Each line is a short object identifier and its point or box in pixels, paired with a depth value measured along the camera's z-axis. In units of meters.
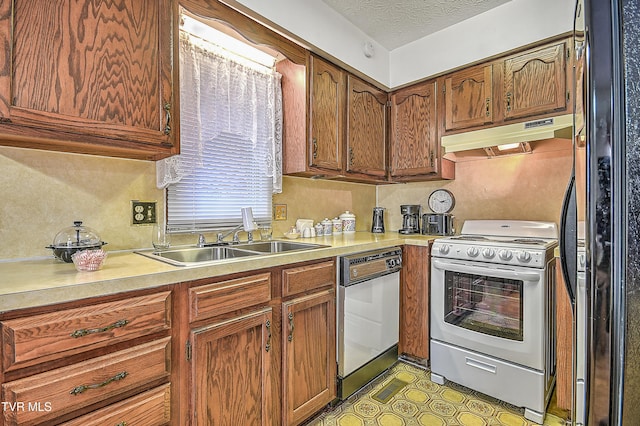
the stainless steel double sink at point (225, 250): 1.69
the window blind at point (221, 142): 1.81
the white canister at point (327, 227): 2.54
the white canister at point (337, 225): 2.68
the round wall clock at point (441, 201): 2.77
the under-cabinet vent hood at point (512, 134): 1.96
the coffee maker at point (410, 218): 2.81
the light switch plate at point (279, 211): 2.32
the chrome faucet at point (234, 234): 1.93
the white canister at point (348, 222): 2.77
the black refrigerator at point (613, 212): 0.52
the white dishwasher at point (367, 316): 1.85
